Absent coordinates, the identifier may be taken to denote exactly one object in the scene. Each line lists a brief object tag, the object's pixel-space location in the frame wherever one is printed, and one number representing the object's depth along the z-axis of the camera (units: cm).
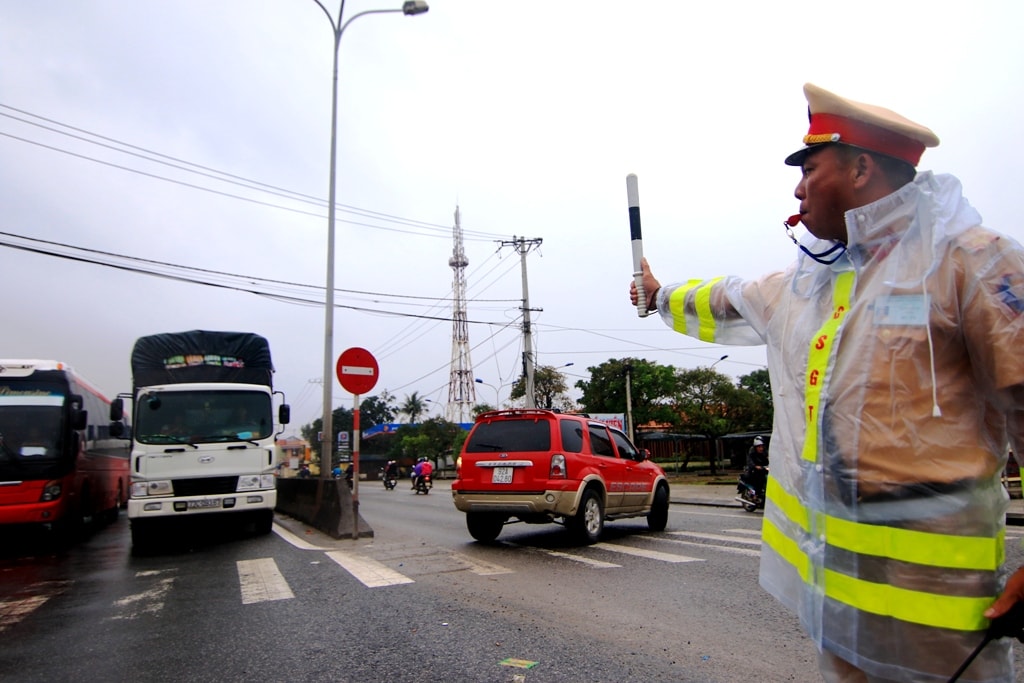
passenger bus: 1053
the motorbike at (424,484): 2636
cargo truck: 1020
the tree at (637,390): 4816
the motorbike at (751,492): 1426
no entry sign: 1044
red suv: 906
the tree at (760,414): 4234
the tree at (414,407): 9331
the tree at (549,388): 4738
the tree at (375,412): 10662
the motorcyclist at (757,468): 1439
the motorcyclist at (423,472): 2641
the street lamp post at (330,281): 1527
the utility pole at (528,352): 3012
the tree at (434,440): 5991
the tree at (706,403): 4050
